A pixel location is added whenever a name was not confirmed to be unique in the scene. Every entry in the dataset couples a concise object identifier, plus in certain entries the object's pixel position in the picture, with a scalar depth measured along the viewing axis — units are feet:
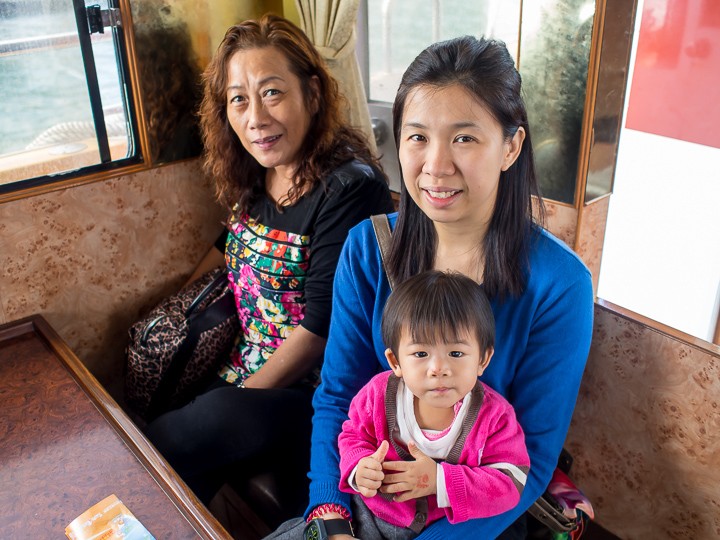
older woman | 5.73
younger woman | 4.09
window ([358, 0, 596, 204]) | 5.32
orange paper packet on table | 4.14
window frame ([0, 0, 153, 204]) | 6.36
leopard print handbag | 6.53
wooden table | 4.31
